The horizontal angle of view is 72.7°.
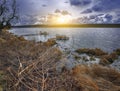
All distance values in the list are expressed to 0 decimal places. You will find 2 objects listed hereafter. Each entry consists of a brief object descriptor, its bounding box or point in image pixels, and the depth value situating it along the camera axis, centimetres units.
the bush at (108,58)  776
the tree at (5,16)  1333
